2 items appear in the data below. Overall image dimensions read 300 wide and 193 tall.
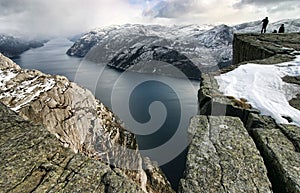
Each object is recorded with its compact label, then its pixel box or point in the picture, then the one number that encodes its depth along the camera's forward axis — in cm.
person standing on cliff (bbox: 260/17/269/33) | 2271
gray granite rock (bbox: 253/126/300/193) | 450
